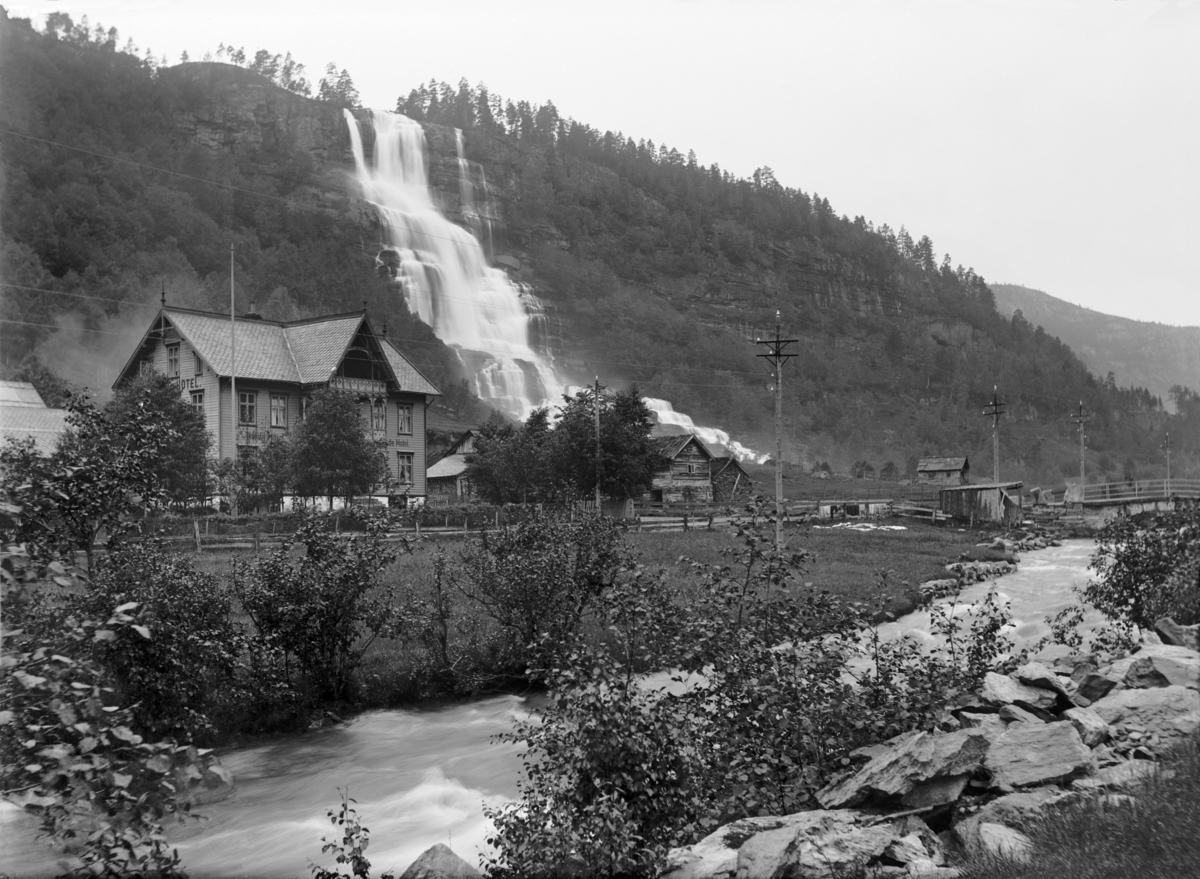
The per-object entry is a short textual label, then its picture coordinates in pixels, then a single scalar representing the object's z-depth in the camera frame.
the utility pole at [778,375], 36.50
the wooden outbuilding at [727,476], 75.99
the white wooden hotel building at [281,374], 53.31
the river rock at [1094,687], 12.93
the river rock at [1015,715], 11.65
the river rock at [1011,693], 12.29
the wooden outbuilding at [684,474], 73.88
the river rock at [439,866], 10.05
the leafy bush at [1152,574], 17.08
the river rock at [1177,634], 14.54
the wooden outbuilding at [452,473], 76.19
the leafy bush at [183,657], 14.99
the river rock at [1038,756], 9.28
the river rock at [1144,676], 12.05
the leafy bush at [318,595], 17.91
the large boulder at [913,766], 9.41
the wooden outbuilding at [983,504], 57.75
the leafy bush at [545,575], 19.56
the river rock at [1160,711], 9.85
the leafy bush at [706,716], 9.66
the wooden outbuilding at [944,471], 105.69
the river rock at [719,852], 8.53
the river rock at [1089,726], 10.14
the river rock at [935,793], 9.28
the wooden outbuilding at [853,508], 63.27
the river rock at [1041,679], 12.87
